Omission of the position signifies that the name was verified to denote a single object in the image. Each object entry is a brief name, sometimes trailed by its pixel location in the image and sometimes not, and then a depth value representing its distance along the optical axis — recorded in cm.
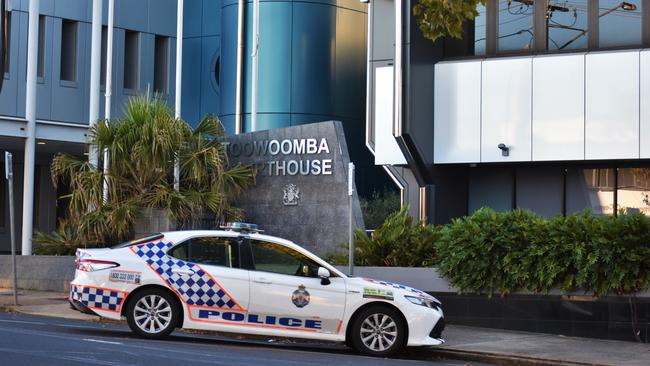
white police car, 1456
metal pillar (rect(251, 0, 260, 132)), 2764
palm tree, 2305
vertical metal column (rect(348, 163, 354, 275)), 1831
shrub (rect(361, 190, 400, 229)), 2411
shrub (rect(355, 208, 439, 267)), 1959
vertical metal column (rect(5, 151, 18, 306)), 2002
